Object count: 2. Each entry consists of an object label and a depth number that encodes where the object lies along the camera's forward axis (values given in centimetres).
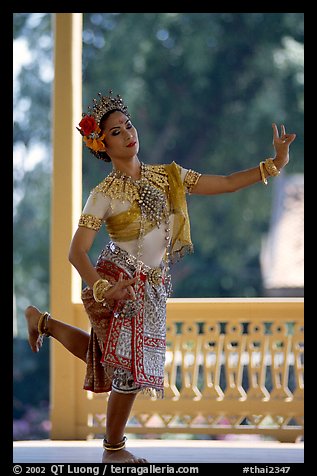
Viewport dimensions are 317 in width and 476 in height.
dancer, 662
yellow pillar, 983
